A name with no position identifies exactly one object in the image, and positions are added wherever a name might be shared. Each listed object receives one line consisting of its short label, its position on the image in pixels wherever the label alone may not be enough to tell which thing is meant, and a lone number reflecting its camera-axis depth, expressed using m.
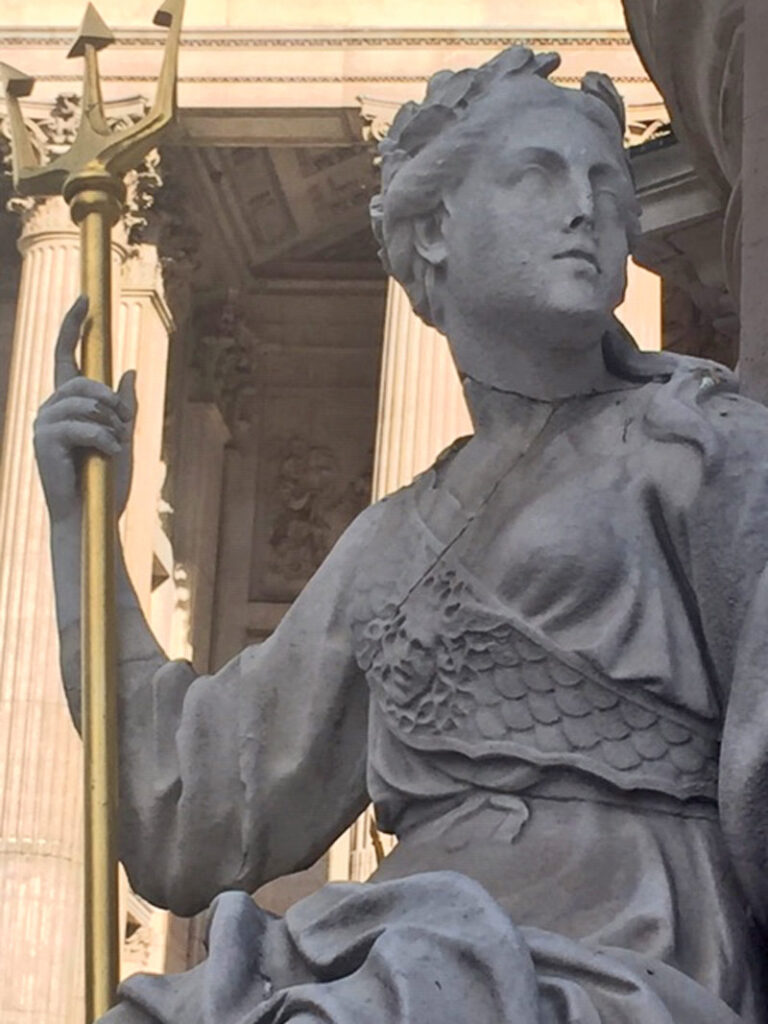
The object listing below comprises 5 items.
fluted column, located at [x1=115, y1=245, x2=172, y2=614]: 26.86
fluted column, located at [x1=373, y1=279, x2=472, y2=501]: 25.36
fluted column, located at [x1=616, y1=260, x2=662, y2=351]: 25.11
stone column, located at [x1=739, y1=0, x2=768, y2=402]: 4.07
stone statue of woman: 2.97
